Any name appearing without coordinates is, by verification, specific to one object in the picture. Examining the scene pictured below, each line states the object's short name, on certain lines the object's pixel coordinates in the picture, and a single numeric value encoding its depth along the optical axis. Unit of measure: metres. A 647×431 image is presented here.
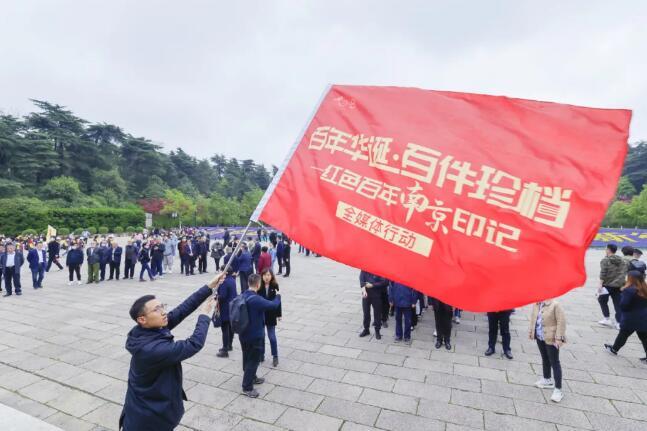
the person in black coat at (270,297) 5.34
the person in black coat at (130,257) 13.31
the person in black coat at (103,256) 12.76
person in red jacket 9.73
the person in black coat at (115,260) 13.12
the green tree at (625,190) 46.03
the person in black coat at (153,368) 2.44
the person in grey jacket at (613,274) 6.91
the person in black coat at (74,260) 12.02
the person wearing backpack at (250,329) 4.41
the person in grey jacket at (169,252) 14.82
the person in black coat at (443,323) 6.20
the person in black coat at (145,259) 12.95
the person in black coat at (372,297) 6.64
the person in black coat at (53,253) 15.04
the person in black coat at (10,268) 10.25
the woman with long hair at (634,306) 5.30
